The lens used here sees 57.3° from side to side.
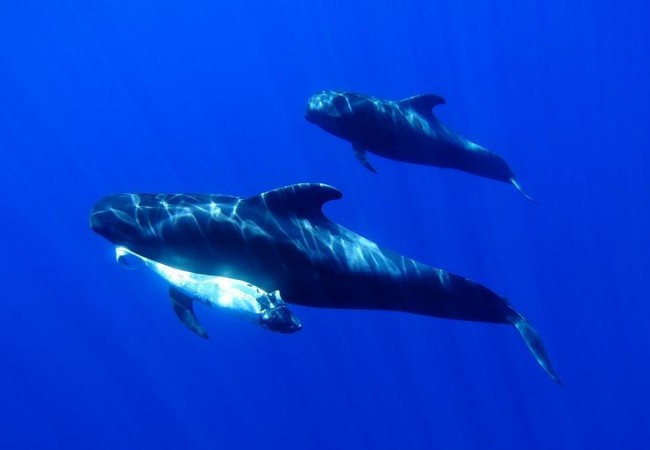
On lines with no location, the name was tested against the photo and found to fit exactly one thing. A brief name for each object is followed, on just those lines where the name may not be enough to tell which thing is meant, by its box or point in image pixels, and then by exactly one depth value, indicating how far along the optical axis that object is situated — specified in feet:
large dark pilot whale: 21.54
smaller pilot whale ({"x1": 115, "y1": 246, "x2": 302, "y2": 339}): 23.41
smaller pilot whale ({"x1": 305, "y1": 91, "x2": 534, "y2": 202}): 41.39
